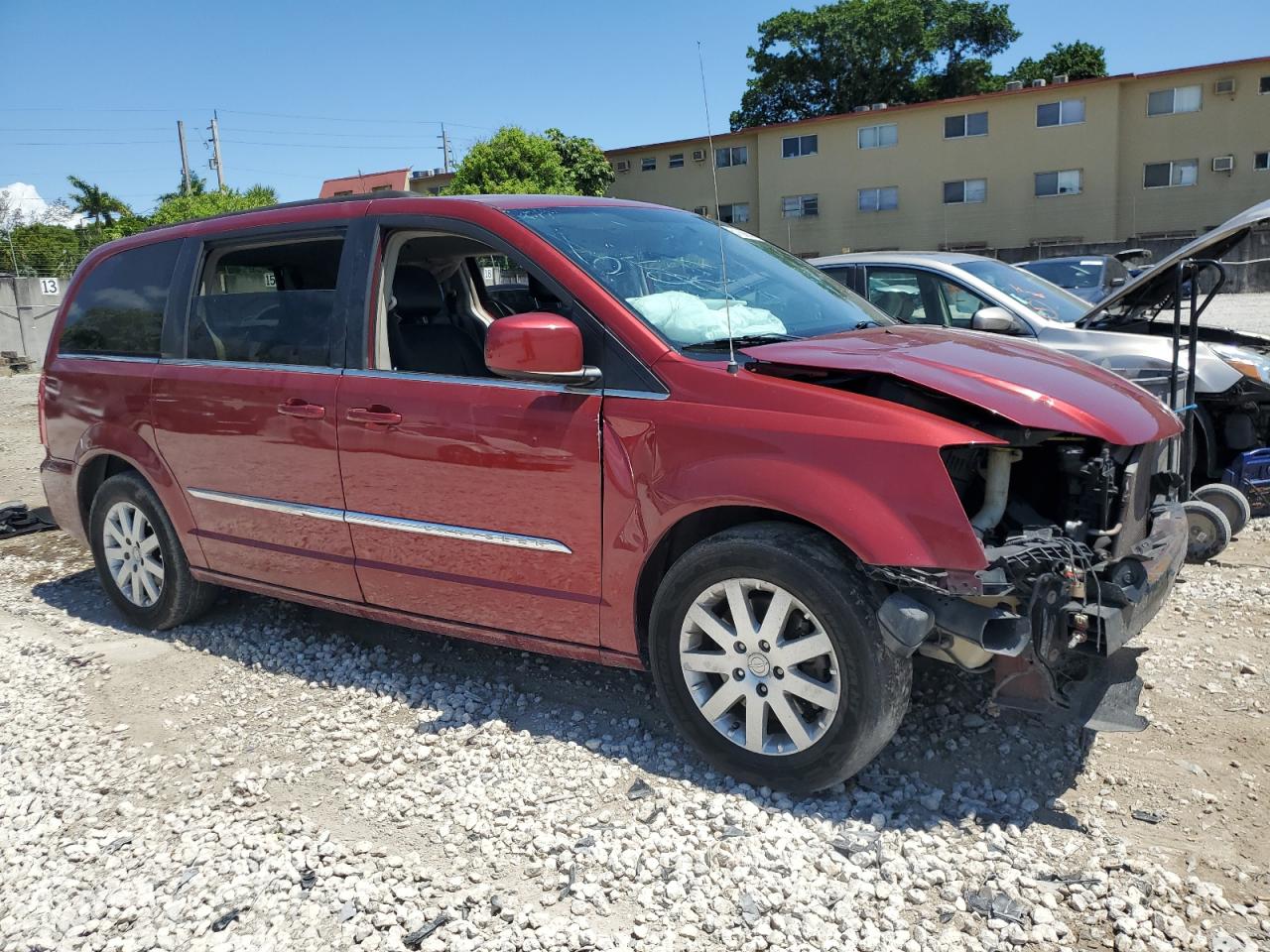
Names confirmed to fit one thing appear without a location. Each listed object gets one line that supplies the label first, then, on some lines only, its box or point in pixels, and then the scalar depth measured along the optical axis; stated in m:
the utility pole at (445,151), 72.31
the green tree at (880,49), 50.94
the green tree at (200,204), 45.69
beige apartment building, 34.03
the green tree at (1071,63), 52.06
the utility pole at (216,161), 50.56
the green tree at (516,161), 44.91
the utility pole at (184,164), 52.72
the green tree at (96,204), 61.06
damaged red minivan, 2.92
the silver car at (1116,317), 5.59
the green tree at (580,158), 48.06
